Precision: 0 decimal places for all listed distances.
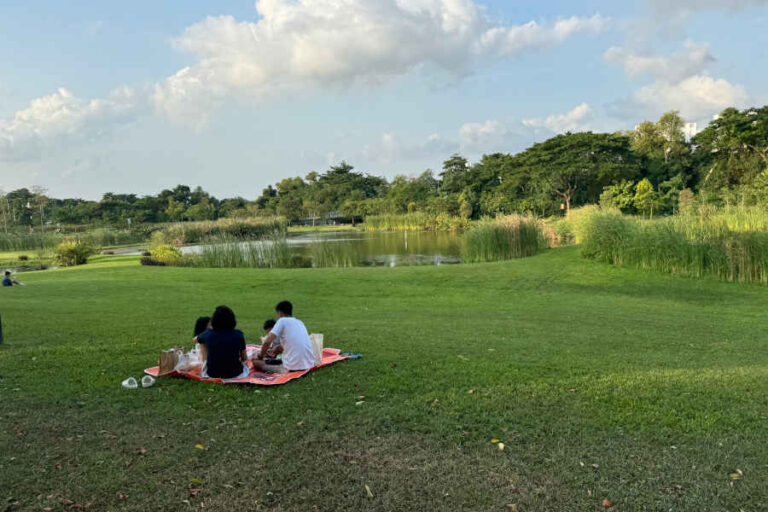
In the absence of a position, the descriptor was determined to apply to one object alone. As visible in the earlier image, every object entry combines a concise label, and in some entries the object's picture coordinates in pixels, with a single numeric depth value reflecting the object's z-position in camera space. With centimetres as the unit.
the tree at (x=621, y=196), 3851
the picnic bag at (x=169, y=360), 532
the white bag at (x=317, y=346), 591
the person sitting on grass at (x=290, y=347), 561
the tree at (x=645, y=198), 3766
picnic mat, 526
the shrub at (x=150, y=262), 2068
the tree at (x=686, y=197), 3027
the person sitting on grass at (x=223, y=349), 531
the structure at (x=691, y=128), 7469
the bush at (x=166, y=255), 2238
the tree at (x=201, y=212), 6312
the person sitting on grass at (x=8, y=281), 1330
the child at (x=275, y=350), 569
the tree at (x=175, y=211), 6303
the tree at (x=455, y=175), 5971
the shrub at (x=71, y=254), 2350
